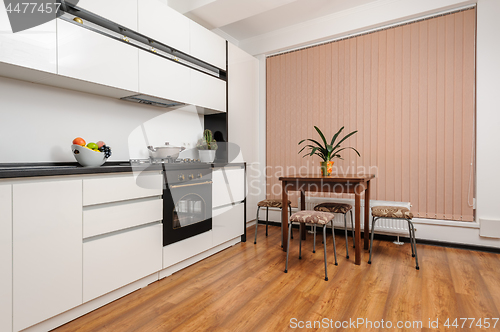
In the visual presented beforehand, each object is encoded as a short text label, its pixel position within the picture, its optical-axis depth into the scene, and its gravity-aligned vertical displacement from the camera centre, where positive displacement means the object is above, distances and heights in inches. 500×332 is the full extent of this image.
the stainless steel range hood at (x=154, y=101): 105.3 +24.6
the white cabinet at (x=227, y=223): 115.0 -26.5
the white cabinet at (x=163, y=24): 96.3 +51.1
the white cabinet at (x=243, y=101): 145.8 +34.1
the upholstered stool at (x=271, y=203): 131.0 -19.5
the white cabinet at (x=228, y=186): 115.5 -10.5
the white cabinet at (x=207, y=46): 118.0 +52.5
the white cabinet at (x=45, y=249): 57.7 -19.5
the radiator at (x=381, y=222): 125.8 -27.7
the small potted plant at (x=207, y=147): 132.7 +7.3
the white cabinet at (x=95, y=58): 75.3 +30.8
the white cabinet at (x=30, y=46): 64.3 +28.2
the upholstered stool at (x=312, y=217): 92.7 -18.7
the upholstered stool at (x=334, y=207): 119.3 -19.4
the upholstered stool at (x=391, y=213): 101.3 -18.4
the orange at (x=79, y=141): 78.7 +5.7
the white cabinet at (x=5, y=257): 55.0 -19.2
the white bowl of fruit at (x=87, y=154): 78.0 +2.2
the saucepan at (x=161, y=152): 110.5 +3.9
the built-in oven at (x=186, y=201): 92.3 -14.1
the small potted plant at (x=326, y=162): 113.9 +0.4
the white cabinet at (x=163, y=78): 97.1 +31.7
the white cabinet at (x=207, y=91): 119.3 +32.4
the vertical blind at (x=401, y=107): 118.8 +27.5
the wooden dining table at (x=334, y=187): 99.4 -9.3
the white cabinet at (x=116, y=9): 80.2 +46.4
